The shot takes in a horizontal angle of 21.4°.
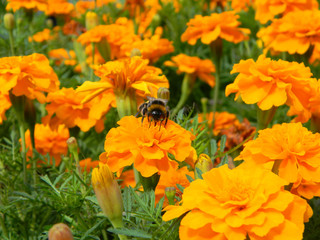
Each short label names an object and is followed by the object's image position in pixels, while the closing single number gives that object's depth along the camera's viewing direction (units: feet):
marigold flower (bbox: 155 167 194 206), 1.48
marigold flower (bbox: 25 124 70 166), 1.89
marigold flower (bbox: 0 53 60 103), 1.66
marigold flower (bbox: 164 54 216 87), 2.39
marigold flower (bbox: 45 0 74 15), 3.40
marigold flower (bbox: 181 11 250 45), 2.15
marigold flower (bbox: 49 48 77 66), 2.81
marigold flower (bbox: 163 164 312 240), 1.15
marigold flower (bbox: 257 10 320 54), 1.92
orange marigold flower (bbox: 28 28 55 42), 2.97
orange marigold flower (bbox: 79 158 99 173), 1.80
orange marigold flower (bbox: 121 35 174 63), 2.14
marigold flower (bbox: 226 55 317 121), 1.55
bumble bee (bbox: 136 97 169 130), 1.45
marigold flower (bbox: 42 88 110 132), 1.83
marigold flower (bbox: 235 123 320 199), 1.29
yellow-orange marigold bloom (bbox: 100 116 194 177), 1.36
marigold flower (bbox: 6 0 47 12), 2.59
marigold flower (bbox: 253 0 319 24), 2.23
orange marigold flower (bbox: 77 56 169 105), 1.58
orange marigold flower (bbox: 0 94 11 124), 1.74
